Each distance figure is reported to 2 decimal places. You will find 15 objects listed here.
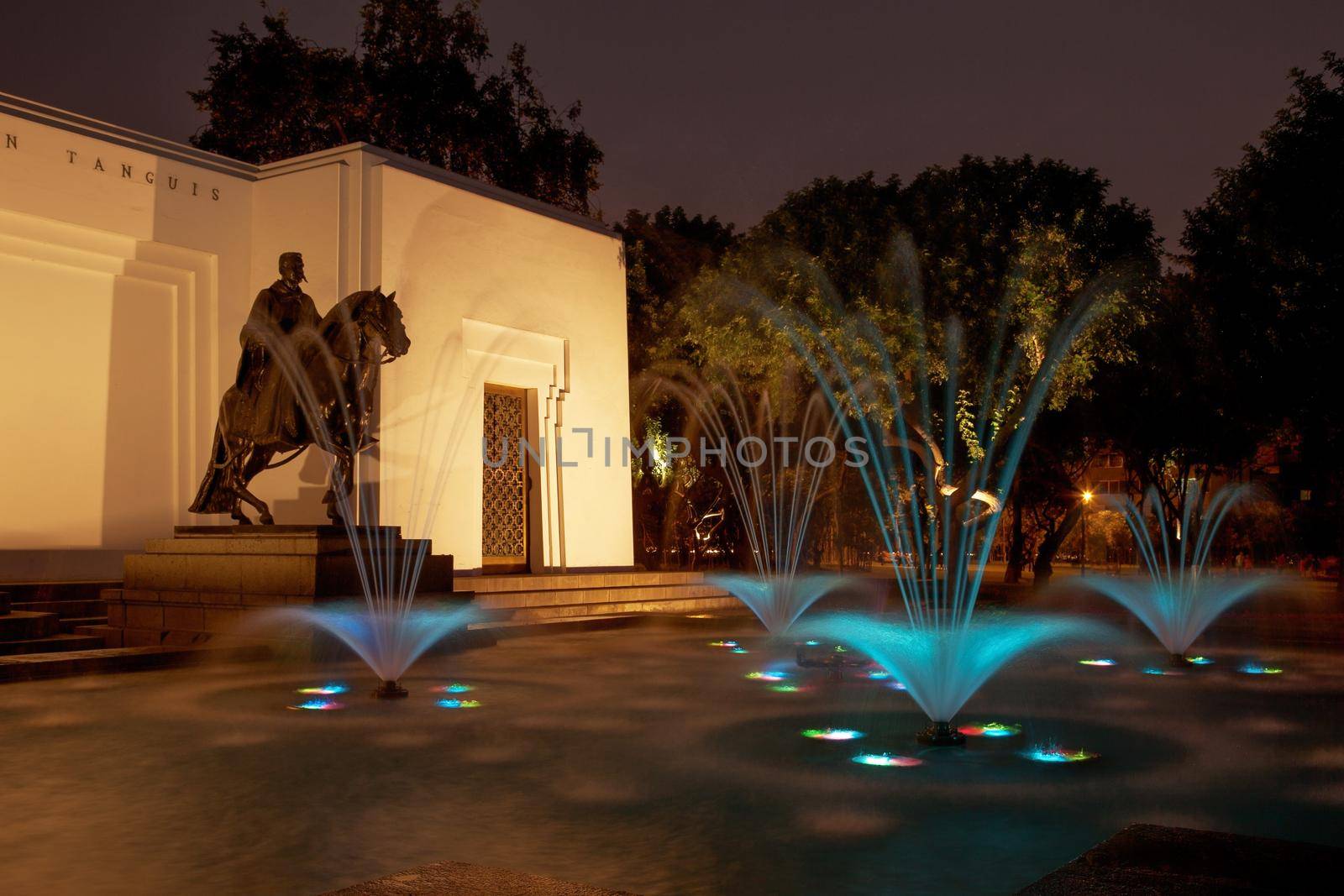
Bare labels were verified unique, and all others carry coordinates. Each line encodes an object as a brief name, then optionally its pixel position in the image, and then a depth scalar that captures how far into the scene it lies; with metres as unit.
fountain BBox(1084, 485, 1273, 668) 11.26
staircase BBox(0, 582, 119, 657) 10.51
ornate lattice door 18.59
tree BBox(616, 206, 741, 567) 26.56
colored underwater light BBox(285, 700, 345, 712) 7.62
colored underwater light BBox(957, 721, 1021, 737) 6.67
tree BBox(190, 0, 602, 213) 26.94
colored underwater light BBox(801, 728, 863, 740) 6.56
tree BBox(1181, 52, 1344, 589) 18.52
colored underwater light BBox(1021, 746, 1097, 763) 5.90
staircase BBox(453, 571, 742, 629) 14.78
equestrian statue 11.59
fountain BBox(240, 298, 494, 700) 10.70
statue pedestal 11.08
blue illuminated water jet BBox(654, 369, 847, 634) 21.52
